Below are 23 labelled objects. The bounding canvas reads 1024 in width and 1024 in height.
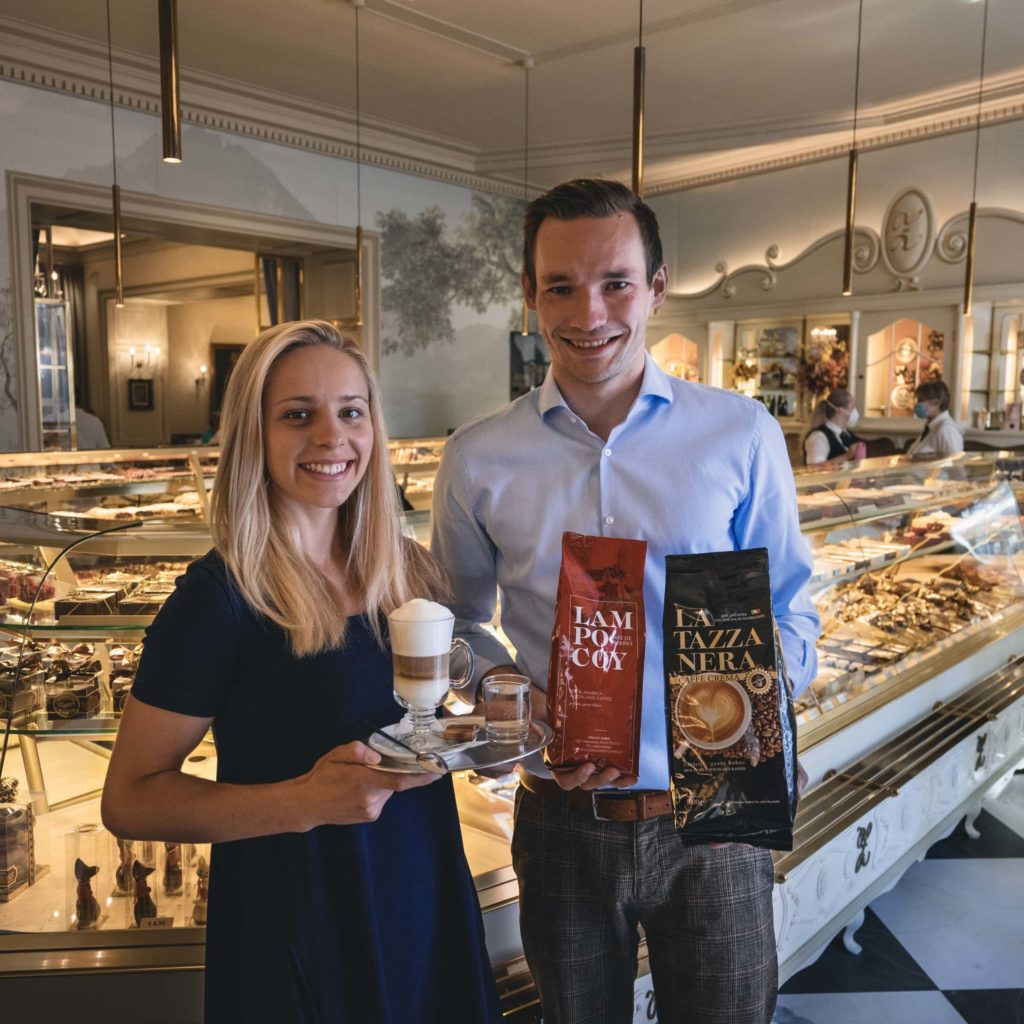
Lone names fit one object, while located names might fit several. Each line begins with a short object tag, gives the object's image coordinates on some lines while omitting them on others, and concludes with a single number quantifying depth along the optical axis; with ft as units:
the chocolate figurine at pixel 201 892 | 5.94
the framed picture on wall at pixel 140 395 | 44.21
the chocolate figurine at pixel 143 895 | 5.96
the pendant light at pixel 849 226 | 15.05
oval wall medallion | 26.12
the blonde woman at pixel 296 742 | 3.80
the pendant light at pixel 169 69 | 9.45
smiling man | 4.78
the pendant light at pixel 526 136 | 22.11
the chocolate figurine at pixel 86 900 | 5.85
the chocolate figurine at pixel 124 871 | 6.15
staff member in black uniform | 22.21
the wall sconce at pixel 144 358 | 44.32
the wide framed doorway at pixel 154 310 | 23.52
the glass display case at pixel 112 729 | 5.78
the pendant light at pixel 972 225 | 16.99
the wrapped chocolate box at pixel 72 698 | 6.28
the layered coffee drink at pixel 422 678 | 3.89
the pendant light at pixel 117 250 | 15.37
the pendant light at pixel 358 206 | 18.11
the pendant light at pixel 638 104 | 12.07
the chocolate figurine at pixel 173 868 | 6.26
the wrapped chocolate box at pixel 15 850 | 6.09
